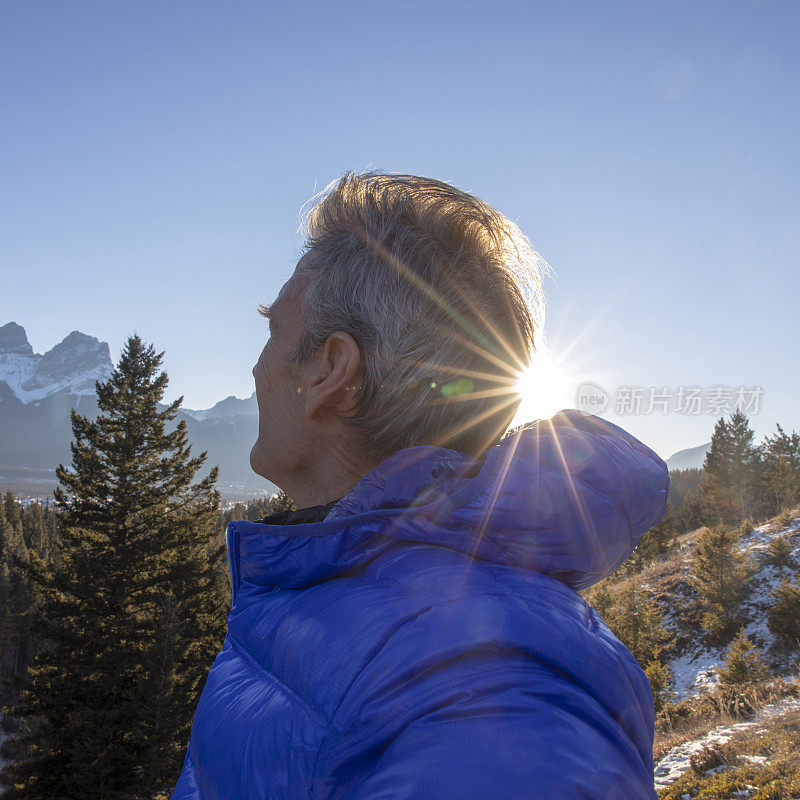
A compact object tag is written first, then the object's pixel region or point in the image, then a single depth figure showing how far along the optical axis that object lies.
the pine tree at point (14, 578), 38.50
